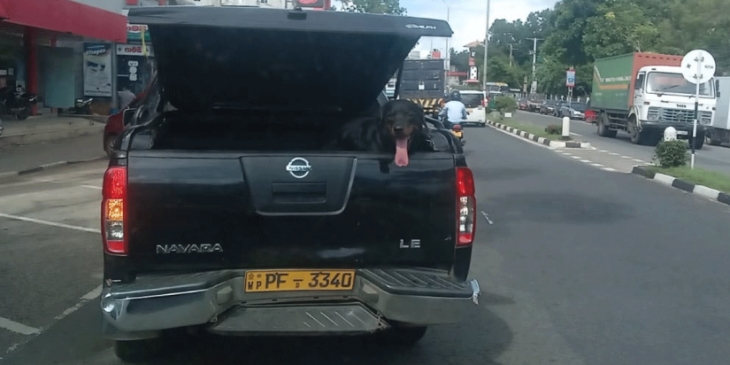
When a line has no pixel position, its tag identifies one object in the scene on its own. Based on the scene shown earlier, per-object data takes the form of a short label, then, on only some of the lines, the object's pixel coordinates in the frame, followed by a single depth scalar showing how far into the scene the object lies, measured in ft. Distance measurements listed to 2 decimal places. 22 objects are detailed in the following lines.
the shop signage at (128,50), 101.06
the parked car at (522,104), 252.01
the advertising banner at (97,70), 98.37
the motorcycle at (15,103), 78.23
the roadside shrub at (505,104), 139.85
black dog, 14.98
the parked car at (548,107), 211.16
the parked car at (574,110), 183.70
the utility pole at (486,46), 161.81
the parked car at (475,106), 125.80
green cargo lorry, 92.68
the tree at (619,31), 185.57
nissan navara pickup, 13.73
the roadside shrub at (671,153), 56.95
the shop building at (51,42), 66.13
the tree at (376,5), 119.11
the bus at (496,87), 256.73
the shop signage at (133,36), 95.51
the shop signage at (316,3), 61.74
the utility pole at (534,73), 264.31
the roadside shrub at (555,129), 96.40
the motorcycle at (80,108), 95.76
